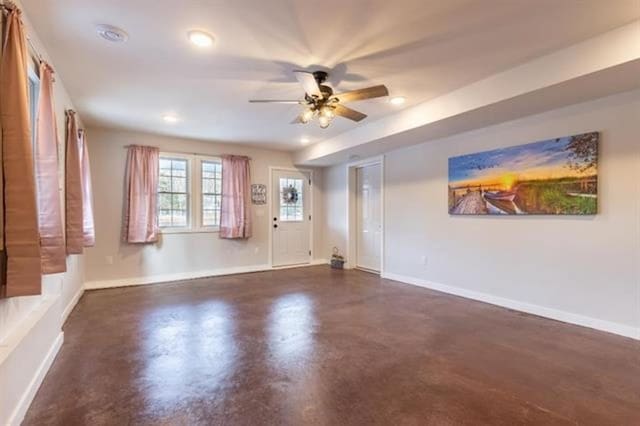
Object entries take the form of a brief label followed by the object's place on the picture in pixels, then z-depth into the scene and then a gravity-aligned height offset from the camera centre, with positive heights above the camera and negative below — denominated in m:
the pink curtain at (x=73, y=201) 3.41 +0.12
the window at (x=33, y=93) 2.47 +0.95
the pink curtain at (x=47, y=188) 2.30 +0.17
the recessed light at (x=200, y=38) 2.54 +1.37
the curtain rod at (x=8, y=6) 1.86 +1.16
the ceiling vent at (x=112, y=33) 2.47 +1.37
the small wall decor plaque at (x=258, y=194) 6.86 +0.38
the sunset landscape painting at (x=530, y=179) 3.52 +0.40
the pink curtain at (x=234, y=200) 6.40 +0.24
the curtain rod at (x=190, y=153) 5.97 +1.09
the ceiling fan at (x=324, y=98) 2.96 +1.09
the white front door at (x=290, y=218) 7.18 -0.13
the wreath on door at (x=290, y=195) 7.32 +0.38
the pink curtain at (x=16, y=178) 1.79 +0.19
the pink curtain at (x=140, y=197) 5.47 +0.25
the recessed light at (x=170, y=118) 4.70 +1.36
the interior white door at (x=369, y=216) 6.49 -0.08
